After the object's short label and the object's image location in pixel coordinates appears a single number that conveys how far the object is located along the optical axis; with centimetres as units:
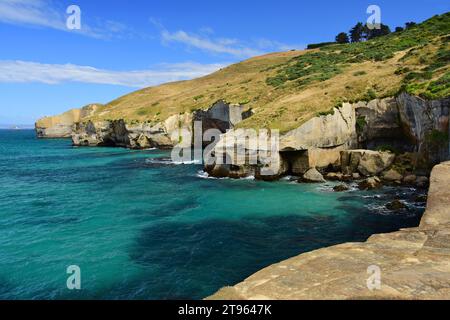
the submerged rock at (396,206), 2894
